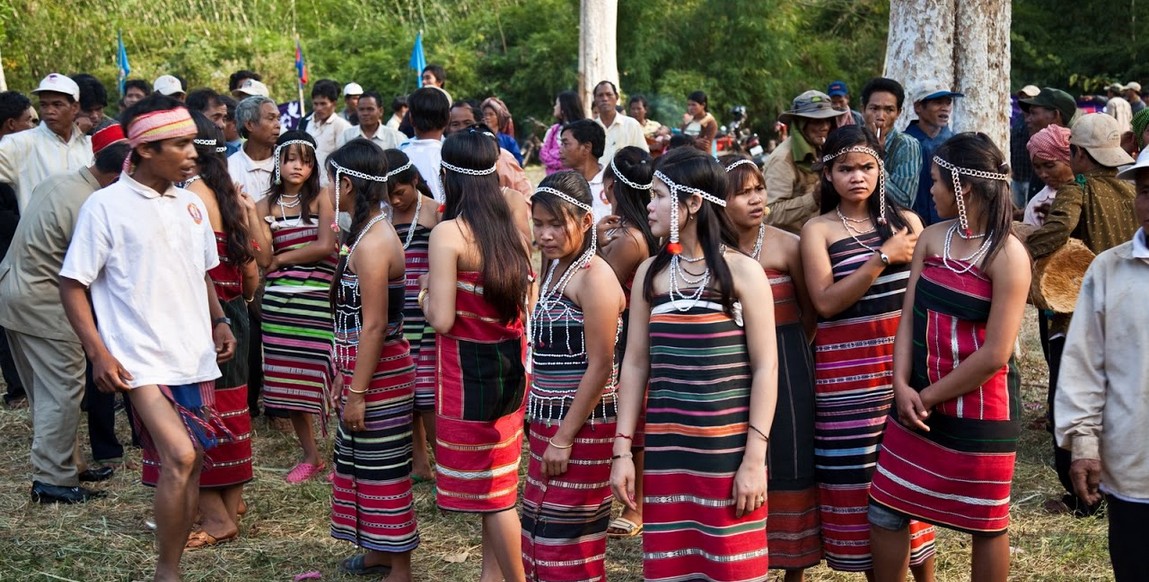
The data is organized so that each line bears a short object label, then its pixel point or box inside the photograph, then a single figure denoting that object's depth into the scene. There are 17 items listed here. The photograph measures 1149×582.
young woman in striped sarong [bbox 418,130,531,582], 4.02
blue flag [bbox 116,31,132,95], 17.69
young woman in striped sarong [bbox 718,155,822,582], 3.77
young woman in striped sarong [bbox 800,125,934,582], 3.83
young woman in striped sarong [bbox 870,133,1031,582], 3.47
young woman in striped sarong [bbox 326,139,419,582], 4.35
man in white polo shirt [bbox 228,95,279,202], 6.63
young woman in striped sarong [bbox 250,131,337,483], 5.68
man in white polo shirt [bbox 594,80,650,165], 9.88
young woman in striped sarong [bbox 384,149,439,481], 4.99
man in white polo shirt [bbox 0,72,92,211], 7.11
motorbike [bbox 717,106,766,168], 14.77
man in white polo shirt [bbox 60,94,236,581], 4.12
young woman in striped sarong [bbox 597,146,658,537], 4.60
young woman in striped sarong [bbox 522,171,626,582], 3.81
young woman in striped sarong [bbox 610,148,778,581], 3.33
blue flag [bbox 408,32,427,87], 15.23
